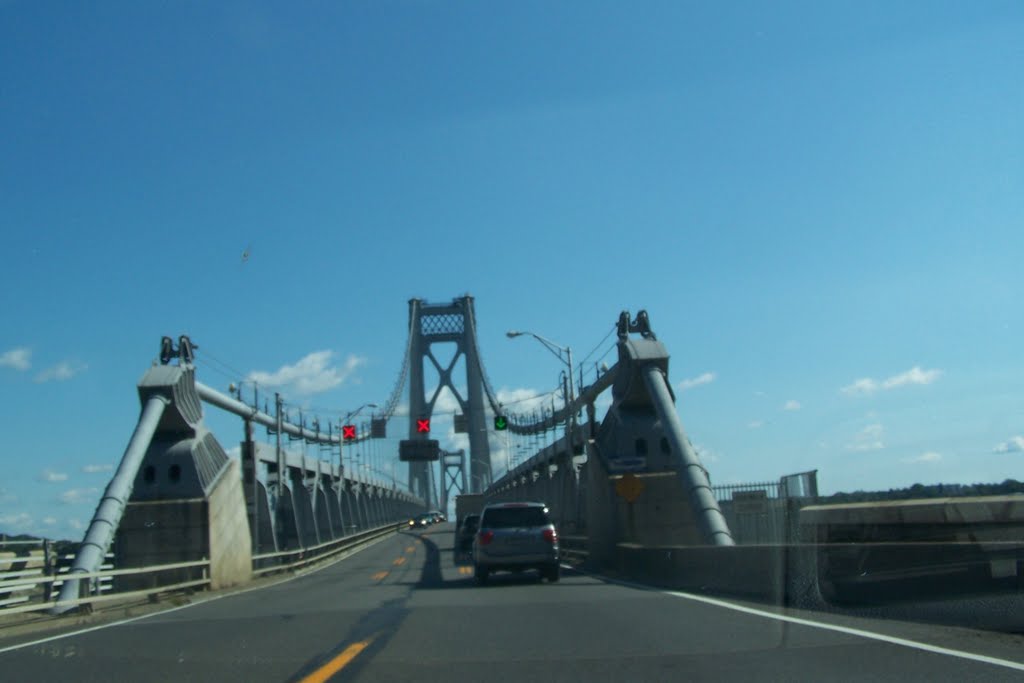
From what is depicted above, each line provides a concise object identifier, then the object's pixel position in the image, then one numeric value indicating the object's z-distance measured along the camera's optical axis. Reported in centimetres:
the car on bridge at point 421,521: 10081
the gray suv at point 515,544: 2266
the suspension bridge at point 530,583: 1014
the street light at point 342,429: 6131
